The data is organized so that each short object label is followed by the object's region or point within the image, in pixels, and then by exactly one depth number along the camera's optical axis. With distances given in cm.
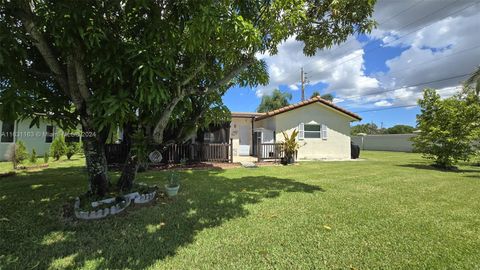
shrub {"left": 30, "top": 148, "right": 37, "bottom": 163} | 1223
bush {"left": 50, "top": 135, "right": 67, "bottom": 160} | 1471
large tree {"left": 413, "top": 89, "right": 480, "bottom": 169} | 1172
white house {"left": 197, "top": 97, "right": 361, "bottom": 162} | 1616
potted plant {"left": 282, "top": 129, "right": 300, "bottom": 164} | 1368
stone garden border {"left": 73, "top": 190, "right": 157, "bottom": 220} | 450
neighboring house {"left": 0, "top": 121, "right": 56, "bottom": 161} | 1448
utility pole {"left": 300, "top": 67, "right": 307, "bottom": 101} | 2812
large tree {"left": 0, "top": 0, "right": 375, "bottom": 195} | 358
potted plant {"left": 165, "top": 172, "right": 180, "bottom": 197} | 611
